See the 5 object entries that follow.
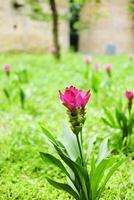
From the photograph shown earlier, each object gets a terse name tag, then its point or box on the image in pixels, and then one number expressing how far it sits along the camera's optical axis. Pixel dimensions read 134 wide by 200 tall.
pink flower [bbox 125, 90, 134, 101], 2.38
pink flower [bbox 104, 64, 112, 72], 4.21
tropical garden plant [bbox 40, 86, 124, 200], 1.56
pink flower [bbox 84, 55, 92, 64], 5.00
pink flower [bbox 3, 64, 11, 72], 4.19
